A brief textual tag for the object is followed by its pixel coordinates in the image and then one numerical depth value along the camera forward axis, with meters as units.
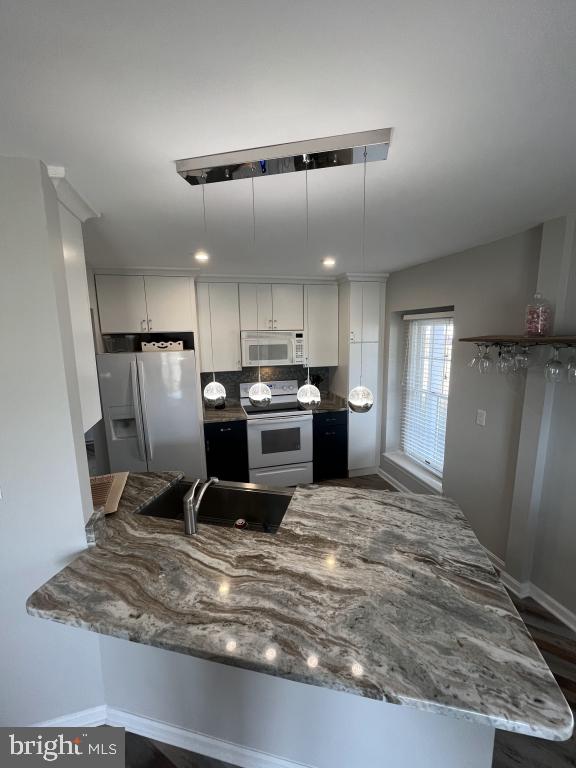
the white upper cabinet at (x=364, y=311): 3.57
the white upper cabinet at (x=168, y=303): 3.10
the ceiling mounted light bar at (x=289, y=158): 1.05
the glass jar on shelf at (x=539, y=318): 1.87
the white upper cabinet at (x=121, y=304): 3.02
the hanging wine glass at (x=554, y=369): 1.78
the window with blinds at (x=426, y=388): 3.00
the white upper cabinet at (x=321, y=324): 3.72
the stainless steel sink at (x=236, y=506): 1.85
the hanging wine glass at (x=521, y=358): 1.98
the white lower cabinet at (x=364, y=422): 3.67
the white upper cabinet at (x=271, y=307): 3.54
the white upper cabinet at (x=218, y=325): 3.44
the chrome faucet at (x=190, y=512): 1.43
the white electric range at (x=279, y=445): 3.39
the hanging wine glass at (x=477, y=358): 2.23
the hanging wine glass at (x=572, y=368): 1.73
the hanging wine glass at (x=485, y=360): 2.19
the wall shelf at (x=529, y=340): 1.68
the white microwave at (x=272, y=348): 3.55
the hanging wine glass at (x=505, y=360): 2.06
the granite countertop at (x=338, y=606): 0.82
